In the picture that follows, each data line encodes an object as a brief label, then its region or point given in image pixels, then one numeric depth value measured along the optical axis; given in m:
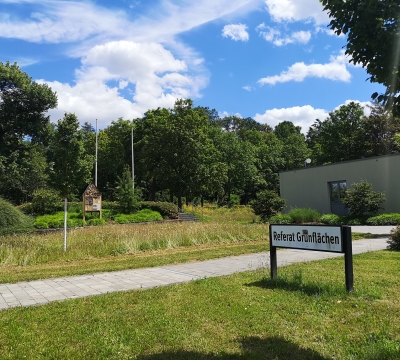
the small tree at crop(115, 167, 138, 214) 29.77
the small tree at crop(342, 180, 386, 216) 22.42
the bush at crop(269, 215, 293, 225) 22.63
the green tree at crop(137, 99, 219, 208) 38.44
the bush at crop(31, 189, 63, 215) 26.98
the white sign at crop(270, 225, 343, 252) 5.68
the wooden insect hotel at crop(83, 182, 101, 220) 26.98
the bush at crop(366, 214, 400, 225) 20.55
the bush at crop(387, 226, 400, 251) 10.55
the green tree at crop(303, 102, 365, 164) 42.97
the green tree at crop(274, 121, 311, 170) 57.00
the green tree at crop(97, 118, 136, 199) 48.47
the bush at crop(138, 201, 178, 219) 31.30
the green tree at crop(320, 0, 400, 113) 2.91
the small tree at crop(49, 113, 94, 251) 12.34
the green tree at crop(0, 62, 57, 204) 32.00
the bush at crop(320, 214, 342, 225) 22.47
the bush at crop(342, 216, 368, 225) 22.03
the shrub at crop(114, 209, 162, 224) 27.06
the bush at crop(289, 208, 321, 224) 22.41
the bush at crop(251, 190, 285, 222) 24.92
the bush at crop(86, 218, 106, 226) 24.98
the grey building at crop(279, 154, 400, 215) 24.00
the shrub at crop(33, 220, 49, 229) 22.59
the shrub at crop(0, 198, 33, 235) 15.56
